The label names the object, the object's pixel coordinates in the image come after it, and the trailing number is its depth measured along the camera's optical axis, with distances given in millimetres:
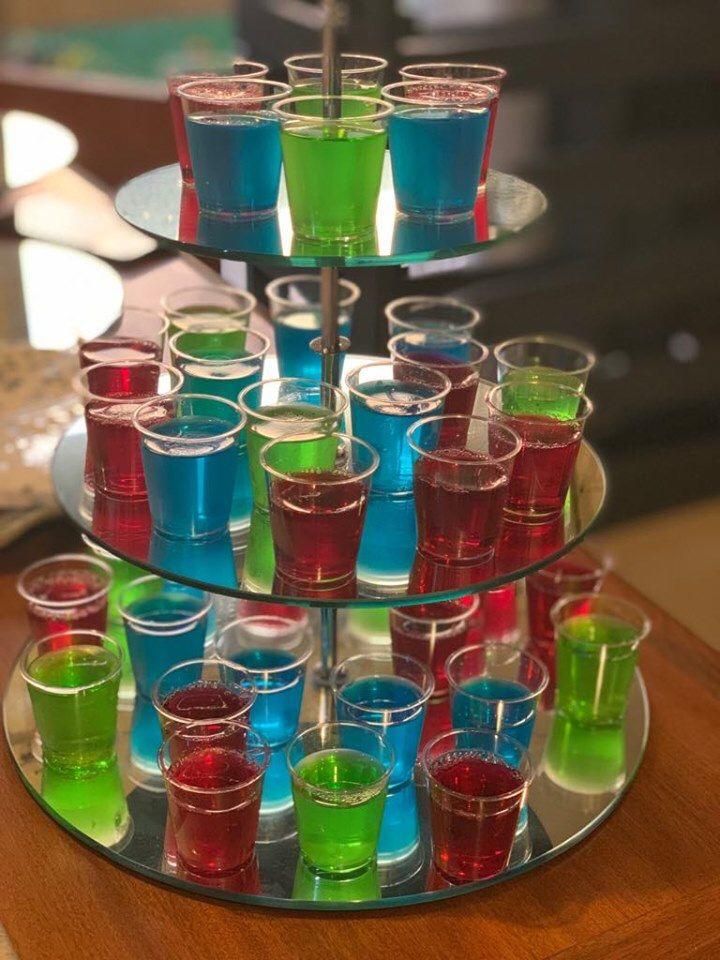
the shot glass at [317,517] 1113
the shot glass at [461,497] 1143
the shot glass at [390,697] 1265
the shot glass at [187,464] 1153
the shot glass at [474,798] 1184
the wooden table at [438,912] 1149
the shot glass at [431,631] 1411
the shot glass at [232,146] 1137
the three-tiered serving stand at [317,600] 1104
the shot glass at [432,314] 1455
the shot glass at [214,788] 1176
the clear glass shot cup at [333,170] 1103
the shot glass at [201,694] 1250
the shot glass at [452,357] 1332
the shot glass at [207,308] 1406
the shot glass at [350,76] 1263
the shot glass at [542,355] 1382
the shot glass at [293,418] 1179
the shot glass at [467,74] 1214
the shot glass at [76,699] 1282
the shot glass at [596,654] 1383
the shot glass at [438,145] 1138
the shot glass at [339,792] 1166
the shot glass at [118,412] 1229
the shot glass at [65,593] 1448
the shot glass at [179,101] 1207
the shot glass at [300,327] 1467
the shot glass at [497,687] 1313
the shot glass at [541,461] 1222
